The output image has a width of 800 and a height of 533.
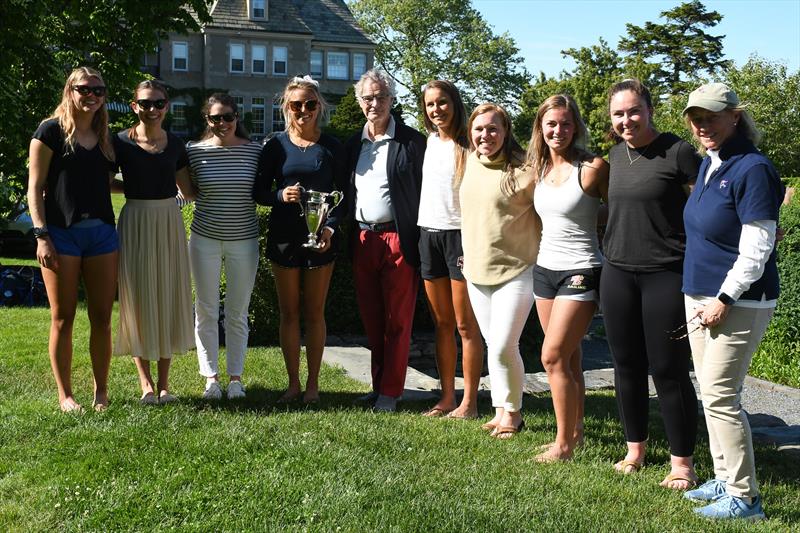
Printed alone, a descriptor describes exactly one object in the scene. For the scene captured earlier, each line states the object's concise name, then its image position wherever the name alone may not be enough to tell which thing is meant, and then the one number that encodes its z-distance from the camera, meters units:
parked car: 16.42
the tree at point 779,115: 34.75
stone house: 44.59
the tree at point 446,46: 50.81
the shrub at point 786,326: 8.60
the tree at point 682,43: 49.84
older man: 5.68
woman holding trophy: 5.66
